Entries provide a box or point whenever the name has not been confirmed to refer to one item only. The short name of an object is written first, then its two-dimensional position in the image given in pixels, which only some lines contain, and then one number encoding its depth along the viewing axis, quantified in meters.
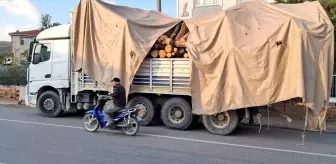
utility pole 19.46
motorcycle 10.67
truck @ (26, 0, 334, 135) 10.20
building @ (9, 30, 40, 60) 72.62
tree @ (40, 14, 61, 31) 50.75
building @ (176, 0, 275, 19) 23.33
